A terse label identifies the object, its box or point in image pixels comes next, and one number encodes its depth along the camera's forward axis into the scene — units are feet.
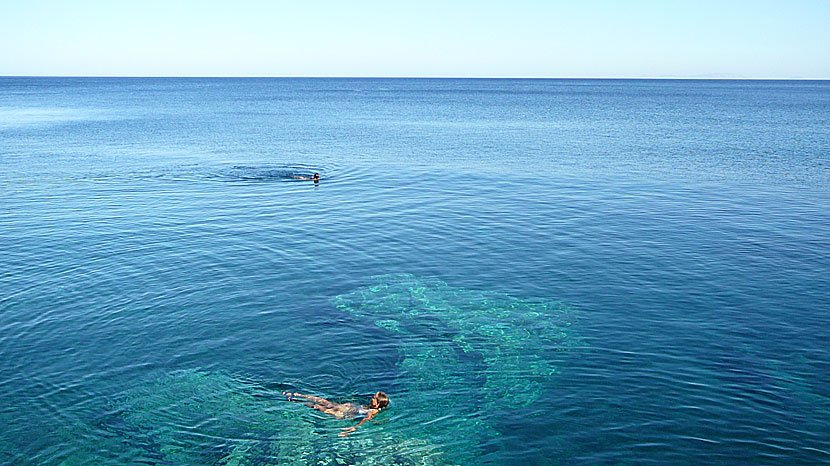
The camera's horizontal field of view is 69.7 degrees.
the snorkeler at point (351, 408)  67.05
